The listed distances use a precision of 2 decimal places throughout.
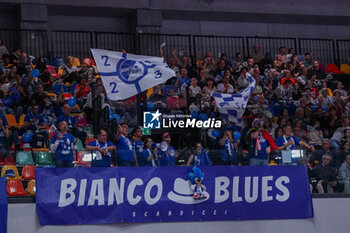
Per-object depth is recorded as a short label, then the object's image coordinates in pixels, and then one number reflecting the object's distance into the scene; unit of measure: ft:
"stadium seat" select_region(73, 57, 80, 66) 74.17
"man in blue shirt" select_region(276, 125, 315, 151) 54.49
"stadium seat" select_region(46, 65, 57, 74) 70.46
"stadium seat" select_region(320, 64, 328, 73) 79.73
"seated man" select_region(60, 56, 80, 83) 68.44
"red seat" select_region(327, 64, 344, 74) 82.69
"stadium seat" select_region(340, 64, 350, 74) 83.46
